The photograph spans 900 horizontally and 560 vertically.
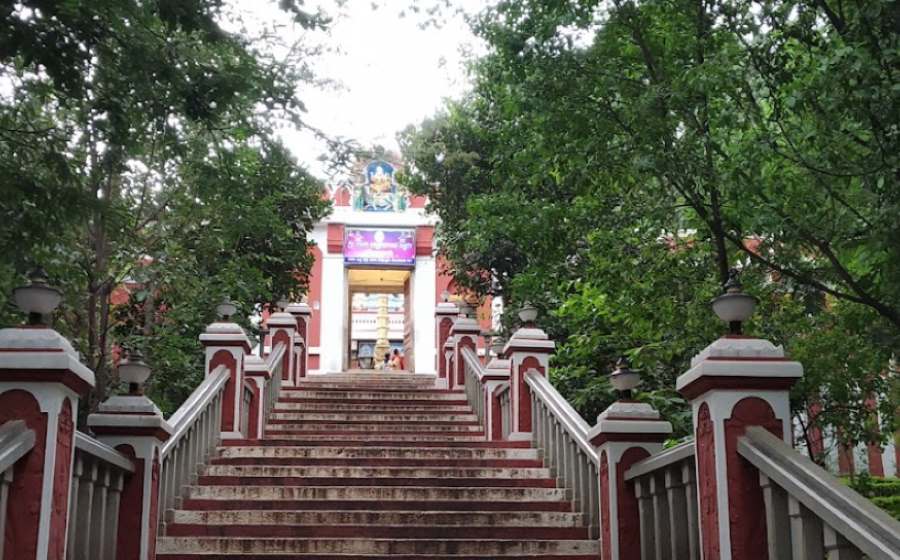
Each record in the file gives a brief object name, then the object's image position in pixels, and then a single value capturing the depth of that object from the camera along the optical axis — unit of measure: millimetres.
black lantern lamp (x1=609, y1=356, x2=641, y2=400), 6258
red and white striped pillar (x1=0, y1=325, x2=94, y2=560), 4176
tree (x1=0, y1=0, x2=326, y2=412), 5316
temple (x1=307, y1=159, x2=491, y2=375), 26844
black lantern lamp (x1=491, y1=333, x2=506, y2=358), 12709
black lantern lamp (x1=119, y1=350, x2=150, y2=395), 5930
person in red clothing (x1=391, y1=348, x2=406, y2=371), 28922
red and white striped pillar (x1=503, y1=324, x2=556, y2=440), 9773
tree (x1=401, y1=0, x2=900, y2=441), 6527
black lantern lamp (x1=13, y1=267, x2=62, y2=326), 4520
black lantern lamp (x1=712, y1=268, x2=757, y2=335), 4684
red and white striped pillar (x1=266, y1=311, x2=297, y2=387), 14320
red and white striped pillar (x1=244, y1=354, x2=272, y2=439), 10898
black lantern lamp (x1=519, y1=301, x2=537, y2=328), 10180
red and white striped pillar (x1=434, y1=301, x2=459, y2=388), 17750
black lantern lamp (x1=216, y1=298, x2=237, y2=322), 10317
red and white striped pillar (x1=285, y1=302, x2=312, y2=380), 15531
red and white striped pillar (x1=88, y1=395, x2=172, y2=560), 5734
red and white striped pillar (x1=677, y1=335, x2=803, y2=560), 4395
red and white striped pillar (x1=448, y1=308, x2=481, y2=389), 14312
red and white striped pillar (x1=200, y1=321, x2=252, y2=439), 9875
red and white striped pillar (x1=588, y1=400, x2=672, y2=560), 6035
